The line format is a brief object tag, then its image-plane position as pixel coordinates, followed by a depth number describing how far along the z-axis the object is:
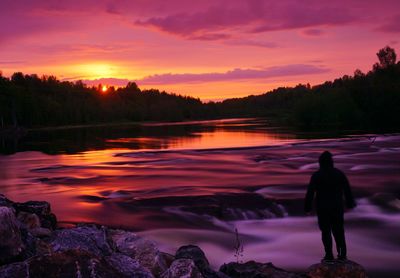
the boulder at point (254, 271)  9.47
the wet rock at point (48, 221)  13.84
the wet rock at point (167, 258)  10.72
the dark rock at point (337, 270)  9.09
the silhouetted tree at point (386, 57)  161.12
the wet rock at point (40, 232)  11.38
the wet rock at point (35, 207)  13.84
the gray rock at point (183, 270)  7.75
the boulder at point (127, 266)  6.64
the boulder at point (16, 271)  6.17
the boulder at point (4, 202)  13.37
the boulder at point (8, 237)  7.13
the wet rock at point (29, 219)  12.81
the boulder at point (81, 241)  8.49
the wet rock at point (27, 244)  7.47
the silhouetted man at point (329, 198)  10.05
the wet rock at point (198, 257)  9.19
